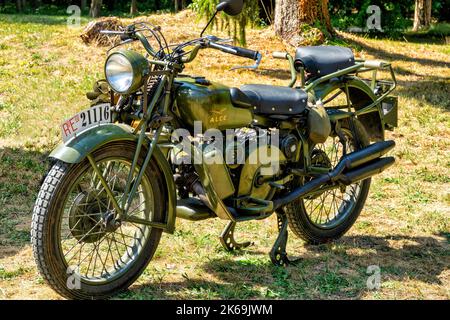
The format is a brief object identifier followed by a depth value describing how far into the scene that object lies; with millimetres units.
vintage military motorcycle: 4078
